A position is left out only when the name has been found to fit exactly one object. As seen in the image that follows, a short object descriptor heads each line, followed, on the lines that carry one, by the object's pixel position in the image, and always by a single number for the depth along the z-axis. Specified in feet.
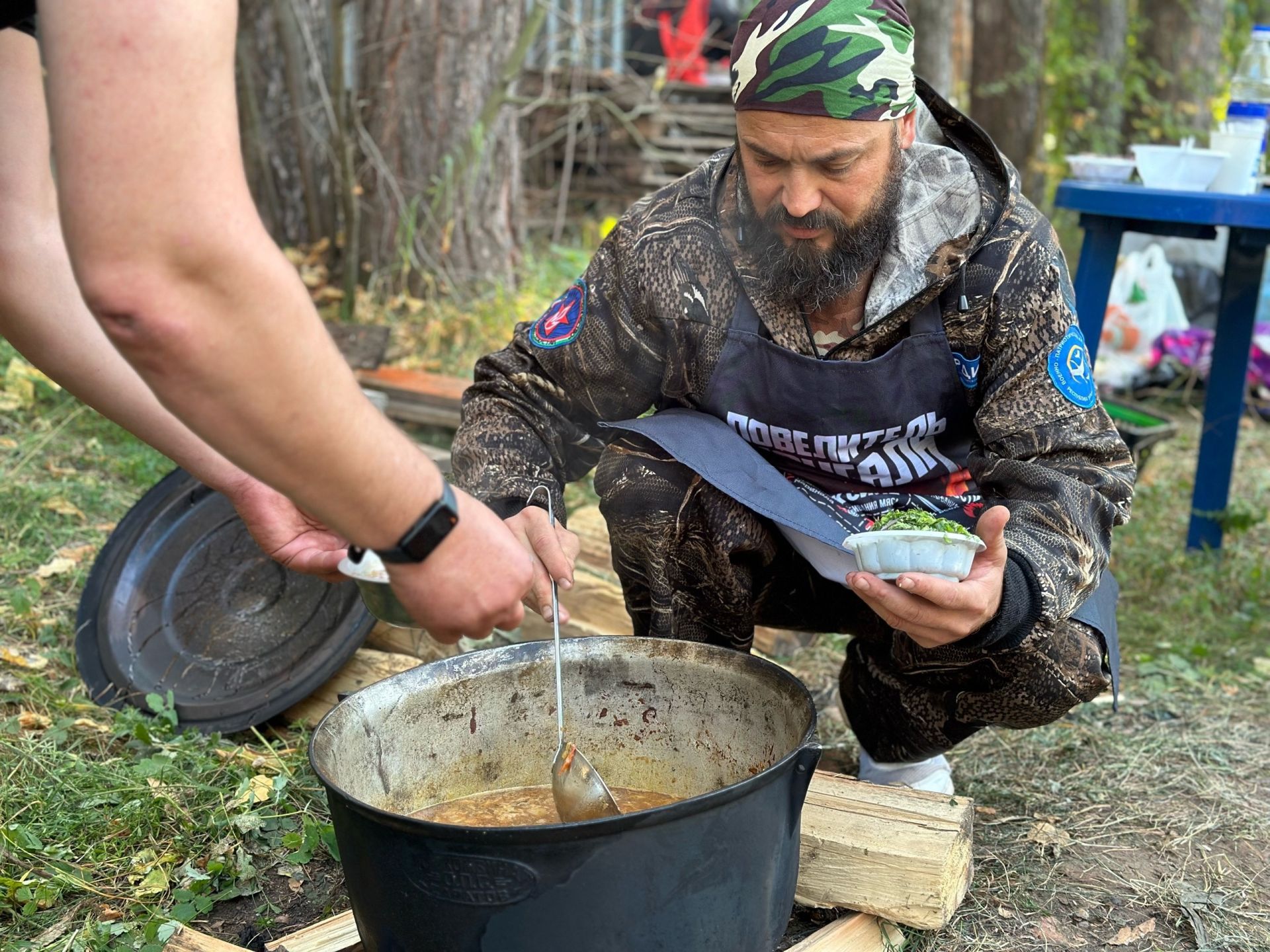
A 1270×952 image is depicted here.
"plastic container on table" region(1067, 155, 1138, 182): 12.68
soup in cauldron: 7.28
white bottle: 12.38
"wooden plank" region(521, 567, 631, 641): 10.30
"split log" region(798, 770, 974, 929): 6.83
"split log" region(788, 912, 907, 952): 6.73
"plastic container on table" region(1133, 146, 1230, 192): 11.61
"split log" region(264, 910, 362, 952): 6.53
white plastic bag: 19.34
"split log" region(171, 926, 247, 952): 6.44
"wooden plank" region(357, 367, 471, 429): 15.12
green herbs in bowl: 6.24
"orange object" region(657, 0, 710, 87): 29.19
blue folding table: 10.96
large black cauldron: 5.14
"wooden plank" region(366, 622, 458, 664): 10.00
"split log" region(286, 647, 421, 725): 9.52
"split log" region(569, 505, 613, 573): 11.36
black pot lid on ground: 9.36
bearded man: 7.42
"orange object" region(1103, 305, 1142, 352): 19.40
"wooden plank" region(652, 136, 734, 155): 29.09
